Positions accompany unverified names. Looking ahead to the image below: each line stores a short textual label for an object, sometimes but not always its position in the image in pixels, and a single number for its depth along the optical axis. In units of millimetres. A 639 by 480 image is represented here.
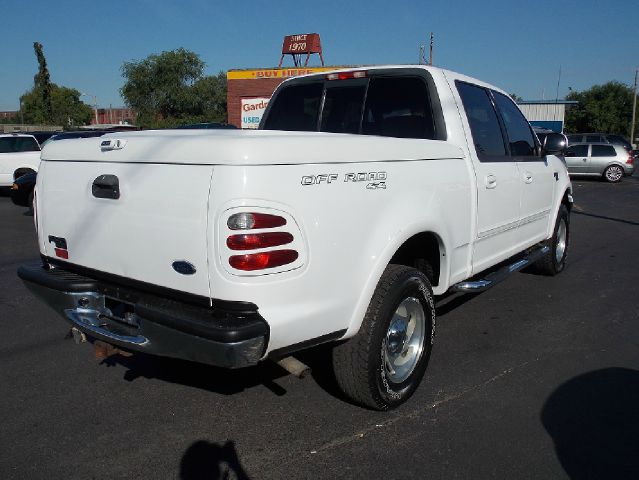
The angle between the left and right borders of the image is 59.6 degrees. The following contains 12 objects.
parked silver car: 20891
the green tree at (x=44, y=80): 53925
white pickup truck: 2398
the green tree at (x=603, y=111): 65250
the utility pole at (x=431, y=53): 35491
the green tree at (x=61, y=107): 72994
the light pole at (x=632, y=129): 57712
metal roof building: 47422
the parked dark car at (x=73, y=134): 10415
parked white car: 15055
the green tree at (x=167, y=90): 51250
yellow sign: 35638
